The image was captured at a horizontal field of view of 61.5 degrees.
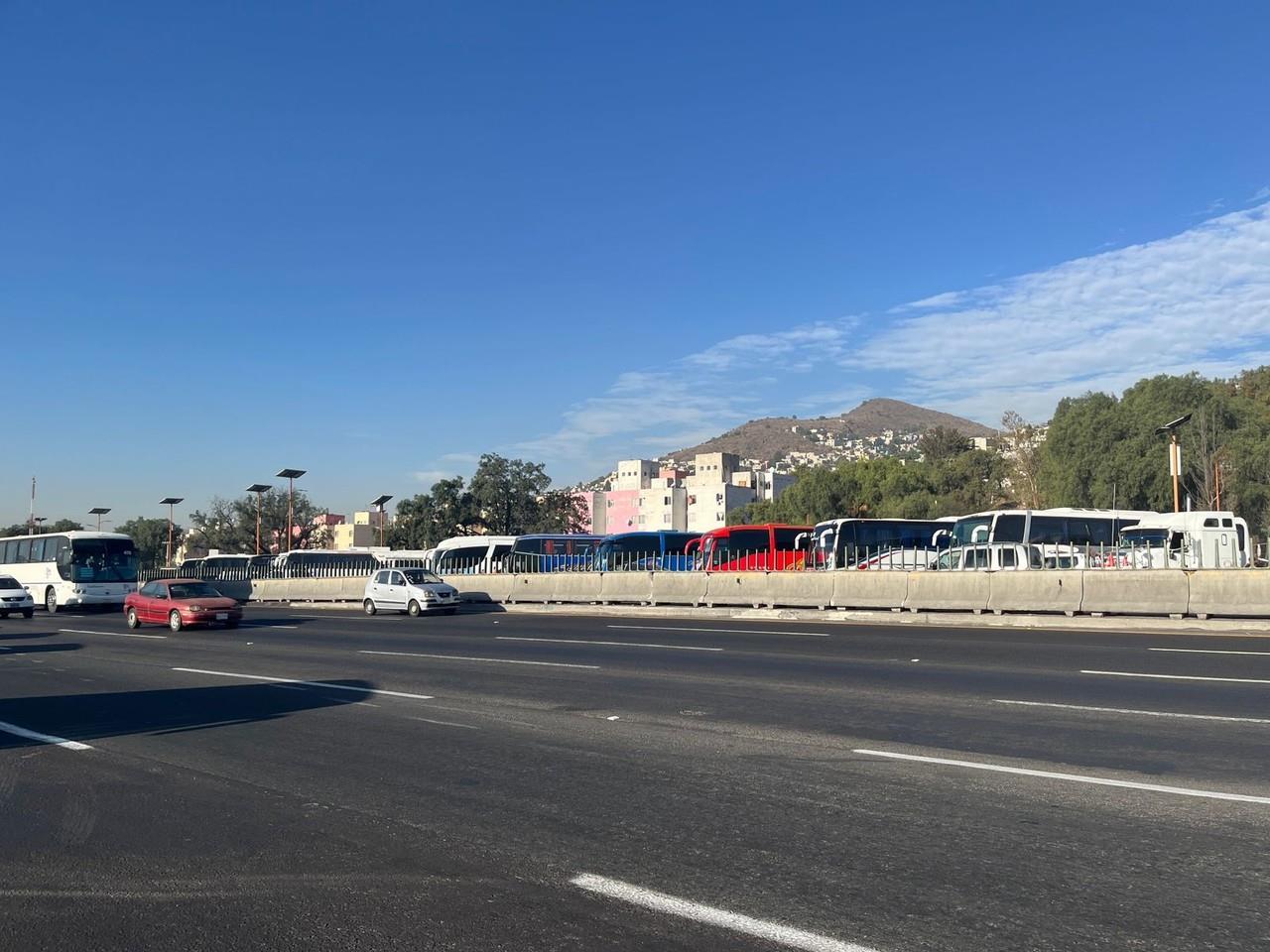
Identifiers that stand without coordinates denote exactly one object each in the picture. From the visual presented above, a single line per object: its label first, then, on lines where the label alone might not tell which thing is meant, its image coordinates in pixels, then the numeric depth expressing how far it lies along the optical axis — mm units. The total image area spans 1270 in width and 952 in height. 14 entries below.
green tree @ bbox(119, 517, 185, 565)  128300
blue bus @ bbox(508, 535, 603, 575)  41344
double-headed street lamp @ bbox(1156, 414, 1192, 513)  38906
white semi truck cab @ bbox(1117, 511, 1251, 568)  33656
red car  29641
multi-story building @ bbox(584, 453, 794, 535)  158500
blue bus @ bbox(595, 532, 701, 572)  36656
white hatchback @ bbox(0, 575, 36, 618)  39500
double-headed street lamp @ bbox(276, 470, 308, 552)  60562
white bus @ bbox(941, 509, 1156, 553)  35938
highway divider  21750
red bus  38906
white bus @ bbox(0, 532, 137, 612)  44281
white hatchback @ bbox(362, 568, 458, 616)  34656
